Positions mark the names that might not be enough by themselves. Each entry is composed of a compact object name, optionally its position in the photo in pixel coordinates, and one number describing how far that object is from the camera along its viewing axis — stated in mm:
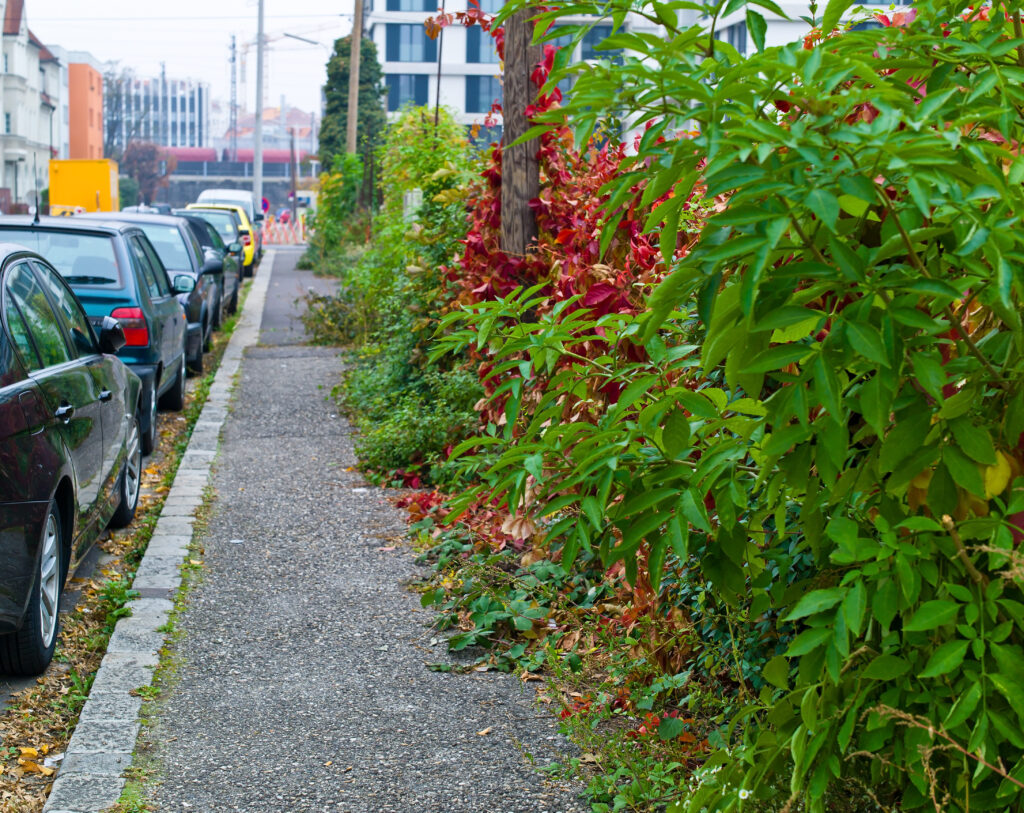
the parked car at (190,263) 13344
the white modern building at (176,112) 159750
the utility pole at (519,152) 7438
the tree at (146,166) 103812
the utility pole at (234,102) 117750
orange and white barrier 61594
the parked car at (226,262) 18233
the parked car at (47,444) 4379
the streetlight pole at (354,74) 31422
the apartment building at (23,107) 65750
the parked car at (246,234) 30656
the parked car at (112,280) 9117
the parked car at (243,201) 39438
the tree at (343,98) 45969
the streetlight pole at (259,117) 54188
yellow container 38625
